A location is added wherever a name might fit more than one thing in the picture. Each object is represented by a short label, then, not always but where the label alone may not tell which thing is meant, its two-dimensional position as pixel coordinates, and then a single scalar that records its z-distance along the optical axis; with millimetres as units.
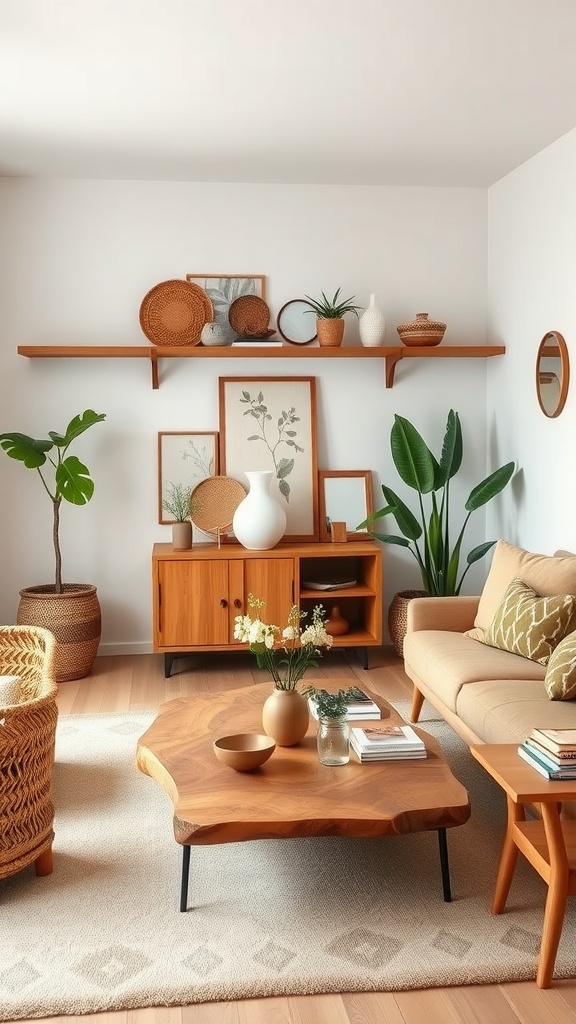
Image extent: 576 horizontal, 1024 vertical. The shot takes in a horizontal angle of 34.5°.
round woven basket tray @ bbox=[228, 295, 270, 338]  5086
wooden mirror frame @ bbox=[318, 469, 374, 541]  5223
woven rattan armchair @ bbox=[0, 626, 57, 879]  2510
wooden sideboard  4742
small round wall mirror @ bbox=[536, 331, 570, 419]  4297
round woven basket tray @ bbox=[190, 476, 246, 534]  5066
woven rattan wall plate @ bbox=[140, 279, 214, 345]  4977
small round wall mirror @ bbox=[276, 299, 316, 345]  5164
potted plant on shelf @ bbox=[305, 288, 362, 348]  4961
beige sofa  2936
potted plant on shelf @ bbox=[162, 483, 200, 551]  4918
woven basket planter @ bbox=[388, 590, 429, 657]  4992
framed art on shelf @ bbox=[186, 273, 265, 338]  5102
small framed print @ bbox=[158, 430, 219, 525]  5176
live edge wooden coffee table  2363
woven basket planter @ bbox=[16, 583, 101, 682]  4691
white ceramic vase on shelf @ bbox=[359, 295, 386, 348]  4996
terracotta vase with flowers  2822
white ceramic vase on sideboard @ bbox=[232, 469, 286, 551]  4820
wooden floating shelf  4832
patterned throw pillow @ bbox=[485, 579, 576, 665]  3393
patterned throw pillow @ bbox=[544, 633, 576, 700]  2982
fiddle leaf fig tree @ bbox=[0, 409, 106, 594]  4676
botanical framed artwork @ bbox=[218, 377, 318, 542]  5191
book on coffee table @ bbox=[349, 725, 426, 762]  2754
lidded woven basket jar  4980
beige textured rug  2199
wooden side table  2160
